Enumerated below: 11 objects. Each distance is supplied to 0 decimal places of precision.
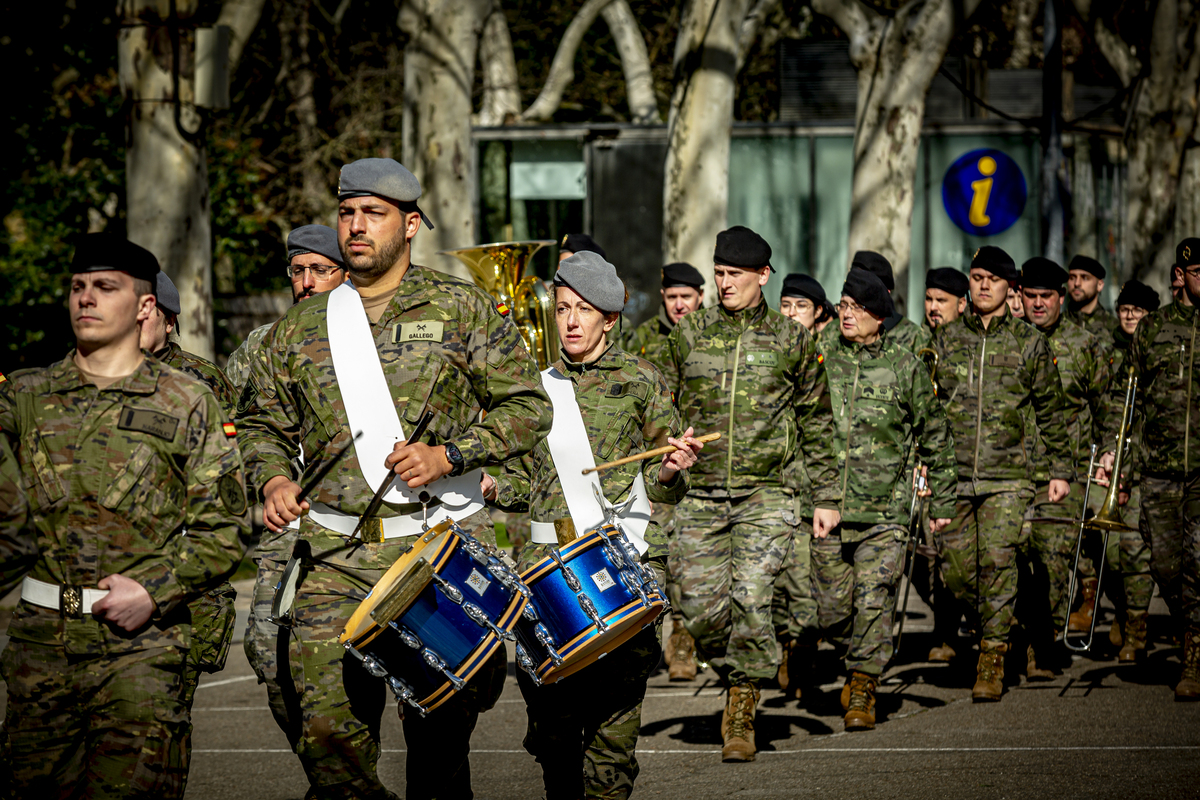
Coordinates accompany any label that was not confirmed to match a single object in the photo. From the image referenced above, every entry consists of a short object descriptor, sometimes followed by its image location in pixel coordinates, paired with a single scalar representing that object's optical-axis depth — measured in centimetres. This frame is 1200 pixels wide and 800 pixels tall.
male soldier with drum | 967
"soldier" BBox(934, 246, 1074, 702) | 1841
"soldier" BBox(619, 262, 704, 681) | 1994
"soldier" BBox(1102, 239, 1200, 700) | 1765
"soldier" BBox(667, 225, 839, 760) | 1523
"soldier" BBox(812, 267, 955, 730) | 1746
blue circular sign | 5038
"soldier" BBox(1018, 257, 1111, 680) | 1949
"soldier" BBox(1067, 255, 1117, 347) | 2485
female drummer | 1189
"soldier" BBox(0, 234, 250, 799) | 870
